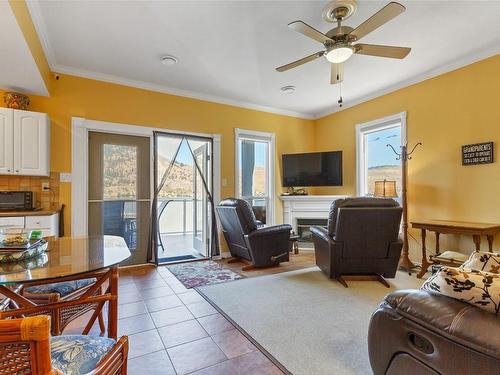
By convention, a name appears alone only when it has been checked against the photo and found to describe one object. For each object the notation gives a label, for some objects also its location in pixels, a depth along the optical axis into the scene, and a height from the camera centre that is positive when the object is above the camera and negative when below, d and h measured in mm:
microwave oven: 3088 -111
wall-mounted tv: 5051 +389
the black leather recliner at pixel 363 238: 2896 -558
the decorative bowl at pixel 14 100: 3129 +1069
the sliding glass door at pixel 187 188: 4484 +34
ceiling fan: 2126 +1280
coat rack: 3686 -344
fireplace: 5098 -448
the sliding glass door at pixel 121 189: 3789 +21
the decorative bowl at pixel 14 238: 1554 -282
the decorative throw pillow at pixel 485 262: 1382 -393
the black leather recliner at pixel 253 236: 3637 -646
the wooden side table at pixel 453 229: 2865 -463
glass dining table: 1205 -371
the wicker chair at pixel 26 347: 620 -378
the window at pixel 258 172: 5102 +332
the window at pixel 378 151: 4297 +658
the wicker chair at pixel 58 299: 1652 -680
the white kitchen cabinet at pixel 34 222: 2881 -347
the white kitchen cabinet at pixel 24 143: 3031 +564
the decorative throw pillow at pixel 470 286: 969 -373
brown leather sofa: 918 -572
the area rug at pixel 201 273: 3324 -1129
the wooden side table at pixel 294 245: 4224 -1017
